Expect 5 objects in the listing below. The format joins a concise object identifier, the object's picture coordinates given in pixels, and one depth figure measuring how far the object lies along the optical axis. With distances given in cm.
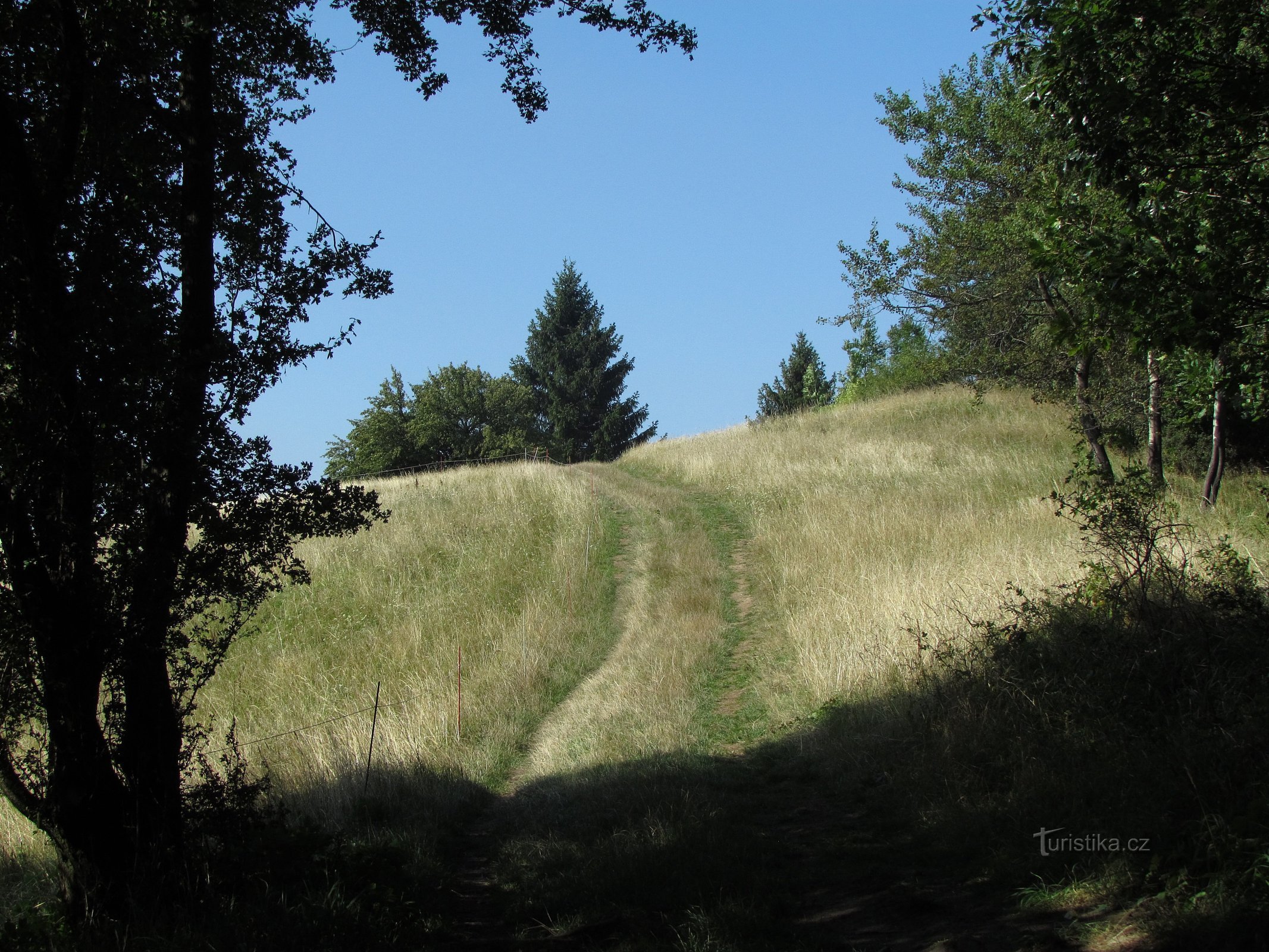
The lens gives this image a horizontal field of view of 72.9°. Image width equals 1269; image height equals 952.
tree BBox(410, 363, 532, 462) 6419
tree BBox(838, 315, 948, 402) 2373
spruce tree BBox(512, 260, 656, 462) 6366
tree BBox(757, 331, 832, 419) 7306
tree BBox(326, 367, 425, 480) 6450
